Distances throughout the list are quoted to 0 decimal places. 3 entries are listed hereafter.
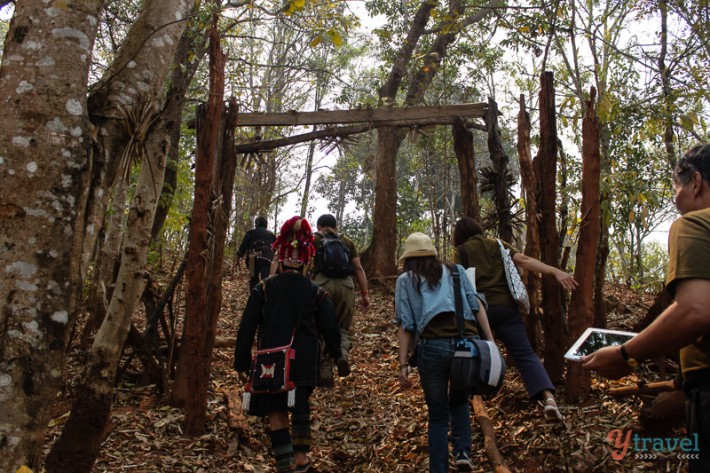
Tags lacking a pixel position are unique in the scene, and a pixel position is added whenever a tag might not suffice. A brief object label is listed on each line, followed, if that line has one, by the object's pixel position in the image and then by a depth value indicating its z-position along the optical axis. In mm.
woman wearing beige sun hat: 4090
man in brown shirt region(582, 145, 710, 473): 1935
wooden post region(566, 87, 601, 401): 5031
